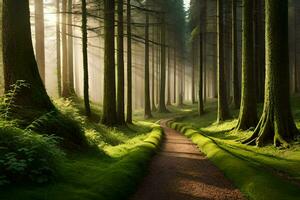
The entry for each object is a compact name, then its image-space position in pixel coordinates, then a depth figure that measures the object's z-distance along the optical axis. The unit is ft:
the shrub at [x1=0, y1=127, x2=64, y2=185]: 25.59
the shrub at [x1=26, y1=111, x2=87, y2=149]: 36.22
